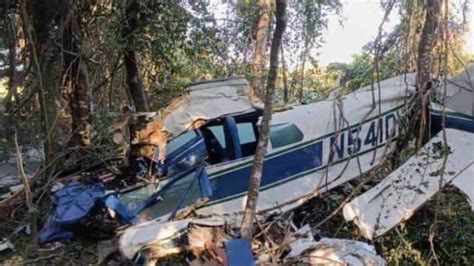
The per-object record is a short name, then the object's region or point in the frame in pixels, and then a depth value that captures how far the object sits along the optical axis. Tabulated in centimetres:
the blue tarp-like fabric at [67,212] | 616
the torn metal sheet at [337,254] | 487
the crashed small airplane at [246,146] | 619
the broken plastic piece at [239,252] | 464
